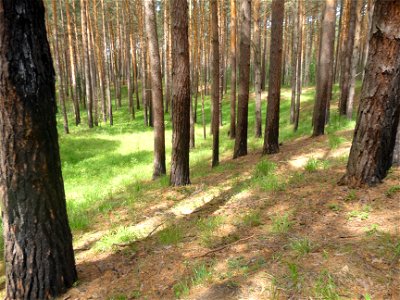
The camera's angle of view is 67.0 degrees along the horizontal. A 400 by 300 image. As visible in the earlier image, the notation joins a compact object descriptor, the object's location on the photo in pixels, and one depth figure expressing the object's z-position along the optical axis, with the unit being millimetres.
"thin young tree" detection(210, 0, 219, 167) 10680
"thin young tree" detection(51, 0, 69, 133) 18838
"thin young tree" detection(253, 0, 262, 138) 14164
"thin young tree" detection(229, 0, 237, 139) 14668
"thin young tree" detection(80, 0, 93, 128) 20042
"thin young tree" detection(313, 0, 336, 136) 10844
